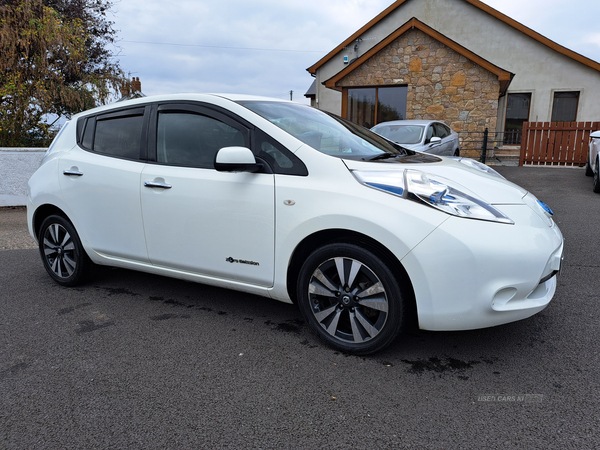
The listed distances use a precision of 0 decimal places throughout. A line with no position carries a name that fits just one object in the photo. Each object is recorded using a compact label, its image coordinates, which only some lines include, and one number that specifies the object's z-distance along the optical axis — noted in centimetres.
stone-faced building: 1536
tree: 1006
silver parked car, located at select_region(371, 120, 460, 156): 953
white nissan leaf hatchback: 245
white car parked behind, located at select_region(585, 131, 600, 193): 883
